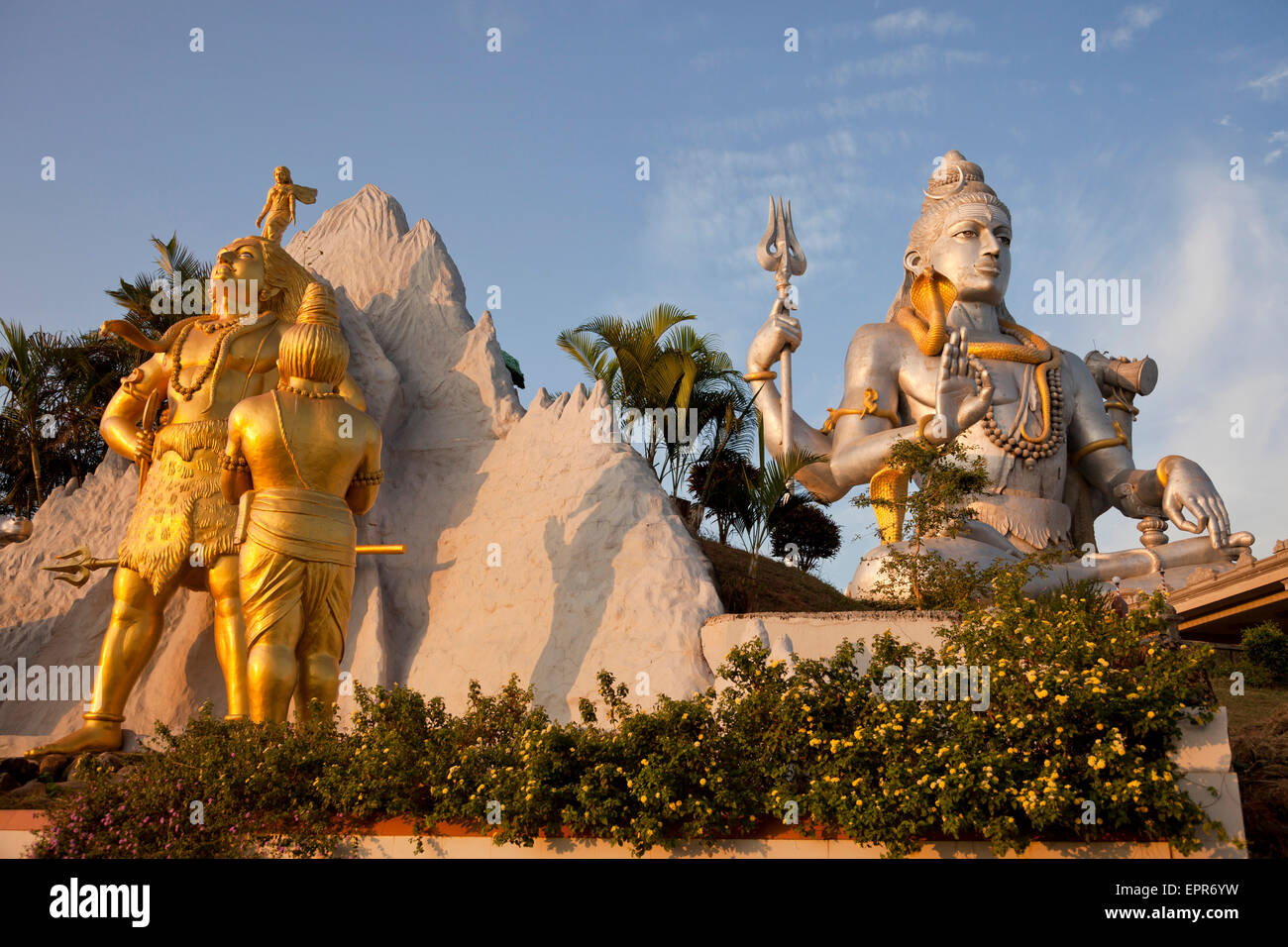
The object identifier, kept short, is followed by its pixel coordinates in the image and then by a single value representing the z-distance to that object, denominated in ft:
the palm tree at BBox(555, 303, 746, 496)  36.37
